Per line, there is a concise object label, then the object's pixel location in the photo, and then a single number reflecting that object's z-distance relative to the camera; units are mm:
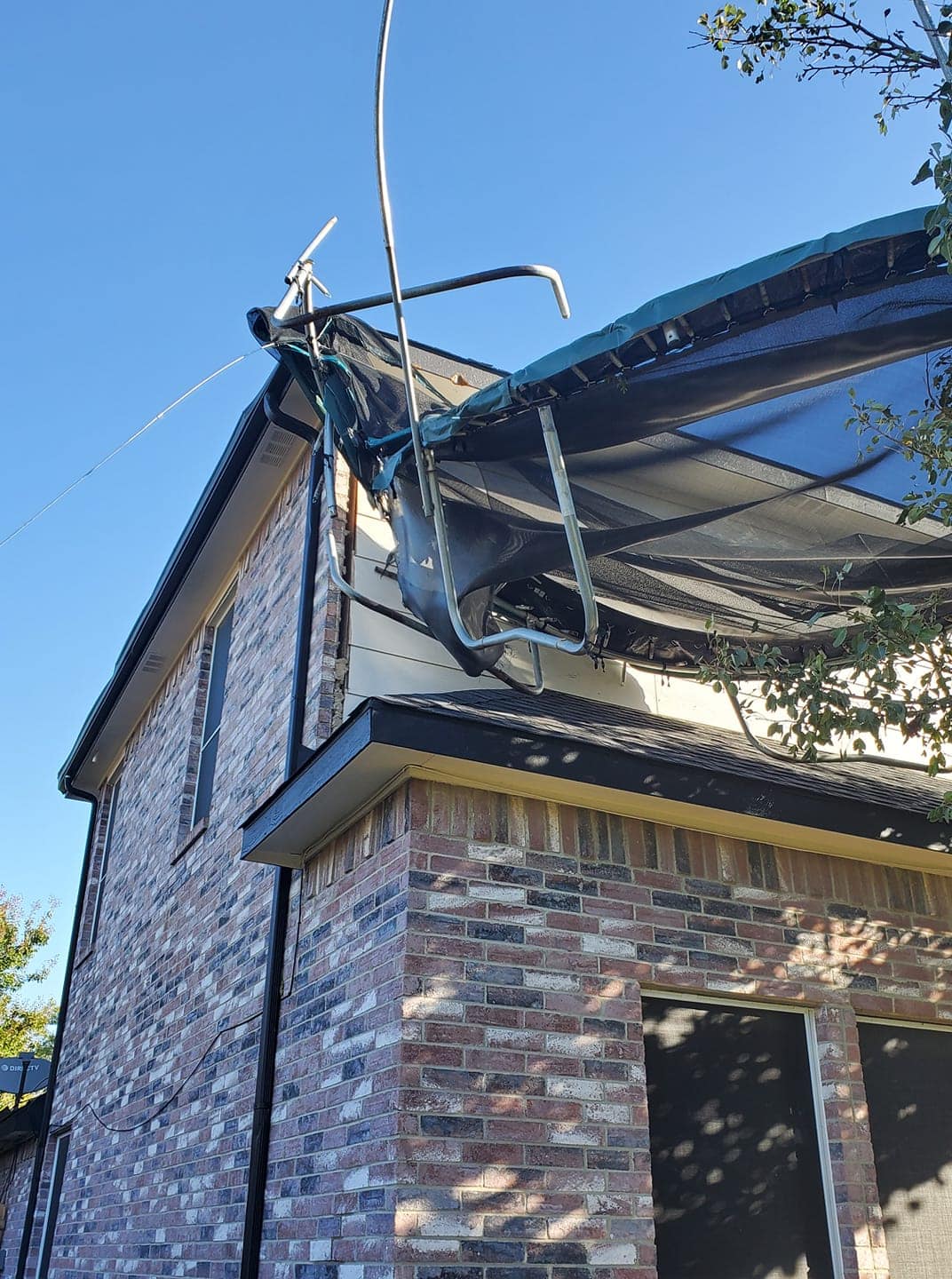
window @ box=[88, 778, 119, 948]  10070
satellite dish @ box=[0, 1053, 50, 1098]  10328
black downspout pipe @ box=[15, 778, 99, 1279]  9273
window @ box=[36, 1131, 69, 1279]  8719
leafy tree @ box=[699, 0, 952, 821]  3369
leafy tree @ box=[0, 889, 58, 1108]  22953
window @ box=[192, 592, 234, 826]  7523
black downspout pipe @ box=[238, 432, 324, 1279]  4484
